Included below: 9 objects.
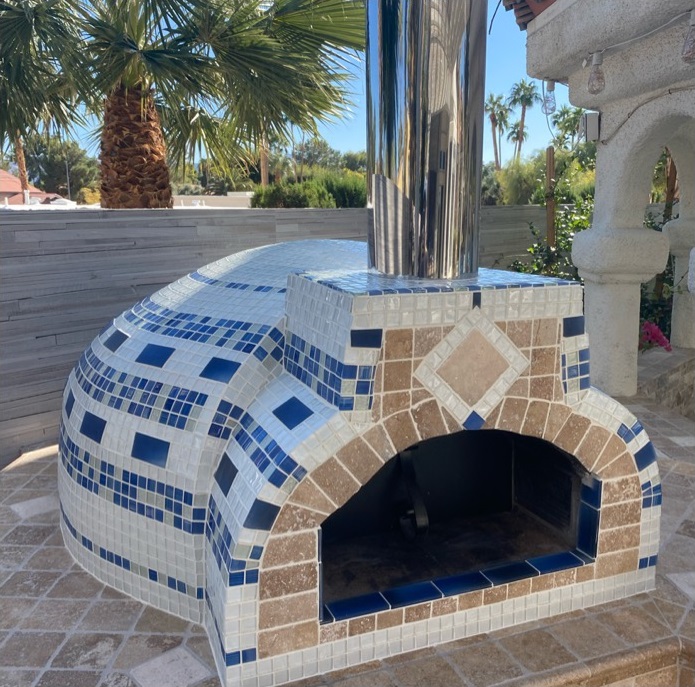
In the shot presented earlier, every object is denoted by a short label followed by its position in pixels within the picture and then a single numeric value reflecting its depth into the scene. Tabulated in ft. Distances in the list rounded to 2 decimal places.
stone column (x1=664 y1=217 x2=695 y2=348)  23.90
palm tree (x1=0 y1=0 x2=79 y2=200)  16.60
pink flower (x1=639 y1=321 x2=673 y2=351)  24.23
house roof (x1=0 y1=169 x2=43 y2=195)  99.47
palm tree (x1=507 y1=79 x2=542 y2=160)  164.76
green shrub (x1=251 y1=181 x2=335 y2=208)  29.30
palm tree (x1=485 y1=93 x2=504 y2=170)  165.69
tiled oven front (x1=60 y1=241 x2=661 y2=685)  7.98
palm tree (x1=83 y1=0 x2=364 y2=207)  18.71
